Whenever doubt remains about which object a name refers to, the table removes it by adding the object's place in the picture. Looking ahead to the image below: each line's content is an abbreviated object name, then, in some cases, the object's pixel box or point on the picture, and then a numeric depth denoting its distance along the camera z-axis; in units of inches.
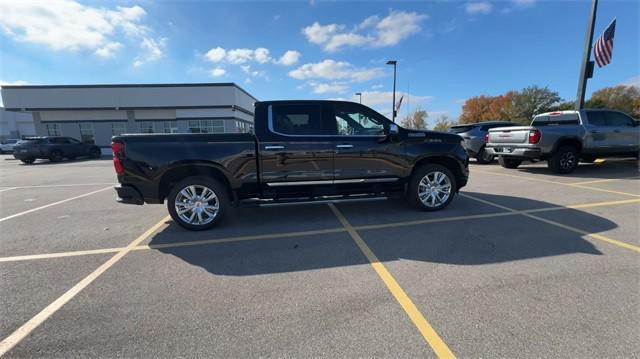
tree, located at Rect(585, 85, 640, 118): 1830.8
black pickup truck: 170.2
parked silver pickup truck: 342.0
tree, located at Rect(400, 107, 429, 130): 2112.5
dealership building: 1102.4
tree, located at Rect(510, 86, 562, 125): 2122.3
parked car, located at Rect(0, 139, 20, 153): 1268.5
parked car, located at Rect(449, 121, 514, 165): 479.2
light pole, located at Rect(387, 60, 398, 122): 862.6
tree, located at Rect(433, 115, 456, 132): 2198.8
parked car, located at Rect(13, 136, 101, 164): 700.0
